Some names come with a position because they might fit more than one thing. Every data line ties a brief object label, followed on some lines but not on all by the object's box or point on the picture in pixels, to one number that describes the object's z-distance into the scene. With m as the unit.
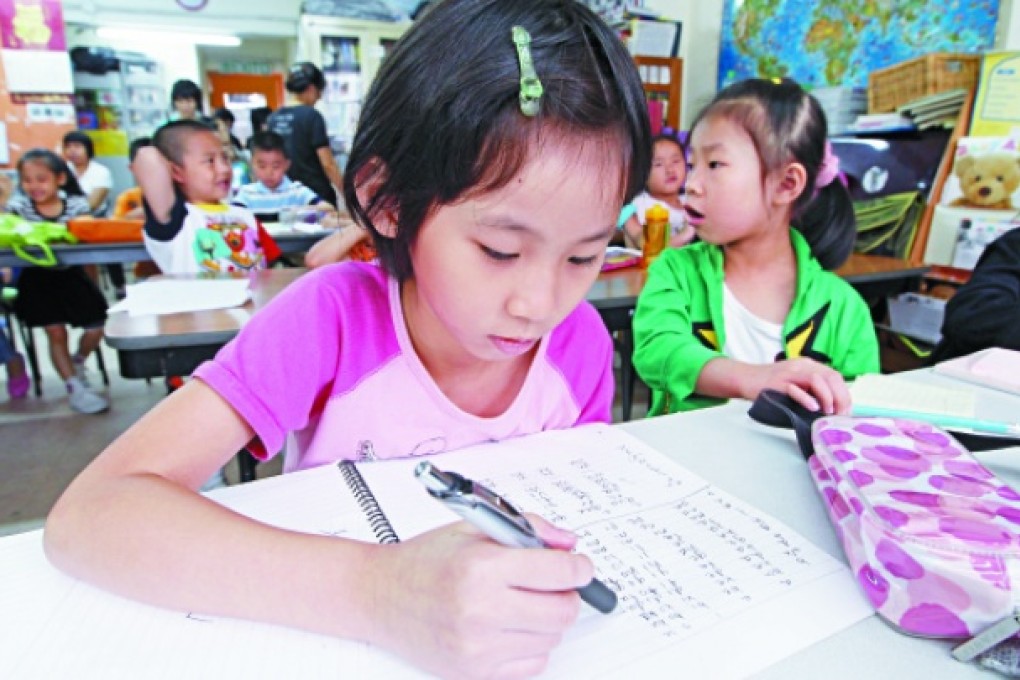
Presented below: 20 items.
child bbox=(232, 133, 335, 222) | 3.35
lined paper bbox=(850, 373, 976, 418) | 0.70
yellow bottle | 1.92
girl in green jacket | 1.09
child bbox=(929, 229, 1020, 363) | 1.27
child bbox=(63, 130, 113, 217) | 4.75
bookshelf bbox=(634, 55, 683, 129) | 3.96
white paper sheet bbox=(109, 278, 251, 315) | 1.34
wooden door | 8.51
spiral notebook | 0.36
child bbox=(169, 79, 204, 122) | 4.75
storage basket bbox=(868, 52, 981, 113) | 2.24
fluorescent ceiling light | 7.02
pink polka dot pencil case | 0.37
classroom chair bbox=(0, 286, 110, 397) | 2.80
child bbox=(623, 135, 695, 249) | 2.88
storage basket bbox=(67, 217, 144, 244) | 2.11
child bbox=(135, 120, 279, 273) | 1.99
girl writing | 0.36
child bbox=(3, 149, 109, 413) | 2.61
